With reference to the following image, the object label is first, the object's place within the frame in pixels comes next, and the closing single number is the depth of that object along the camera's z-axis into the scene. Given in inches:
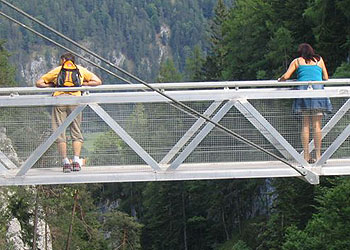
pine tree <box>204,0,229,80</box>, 3182.6
